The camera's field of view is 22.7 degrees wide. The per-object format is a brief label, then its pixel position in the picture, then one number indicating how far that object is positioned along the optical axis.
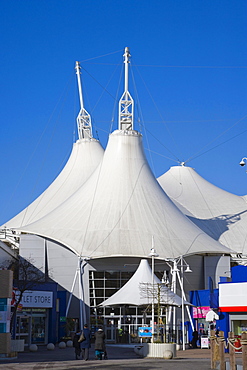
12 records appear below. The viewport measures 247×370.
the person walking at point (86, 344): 23.47
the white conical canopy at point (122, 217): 46.31
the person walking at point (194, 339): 36.66
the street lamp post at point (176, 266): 44.97
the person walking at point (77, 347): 25.37
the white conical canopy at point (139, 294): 35.28
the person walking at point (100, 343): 22.95
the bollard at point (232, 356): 16.03
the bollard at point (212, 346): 18.80
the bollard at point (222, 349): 16.98
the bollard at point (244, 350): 14.50
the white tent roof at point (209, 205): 64.18
